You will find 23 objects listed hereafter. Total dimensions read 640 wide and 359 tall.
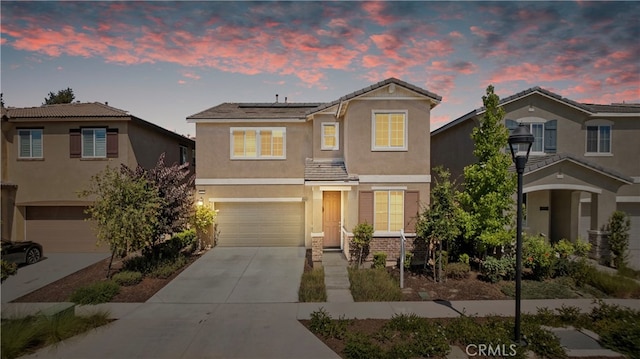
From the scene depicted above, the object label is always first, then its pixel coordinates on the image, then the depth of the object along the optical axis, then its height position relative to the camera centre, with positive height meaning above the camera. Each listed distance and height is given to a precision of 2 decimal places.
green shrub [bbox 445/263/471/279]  10.61 -3.17
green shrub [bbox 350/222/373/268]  11.99 -2.53
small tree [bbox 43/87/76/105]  34.47 +8.25
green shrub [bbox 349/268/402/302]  9.19 -3.46
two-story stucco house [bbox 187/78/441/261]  12.59 +0.30
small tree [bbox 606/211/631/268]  12.45 -2.41
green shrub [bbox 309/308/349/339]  7.04 -3.48
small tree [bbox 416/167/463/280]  10.48 -1.41
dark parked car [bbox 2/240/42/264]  12.29 -3.27
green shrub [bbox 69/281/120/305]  9.00 -3.54
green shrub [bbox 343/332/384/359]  6.10 -3.43
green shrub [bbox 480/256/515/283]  10.43 -3.07
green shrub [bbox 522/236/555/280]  10.57 -2.72
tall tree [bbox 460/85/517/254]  10.63 -0.31
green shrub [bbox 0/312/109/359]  6.32 -3.47
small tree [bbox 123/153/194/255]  11.77 -0.98
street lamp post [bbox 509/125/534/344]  6.59 -0.02
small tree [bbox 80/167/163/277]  10.41 -1.36
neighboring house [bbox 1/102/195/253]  14.72 +0.68
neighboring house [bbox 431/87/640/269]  14.59 +1.50
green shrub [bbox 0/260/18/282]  7.19 -2.28
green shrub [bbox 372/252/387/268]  11.79 -3.18
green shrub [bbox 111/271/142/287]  10.31 -3.49
